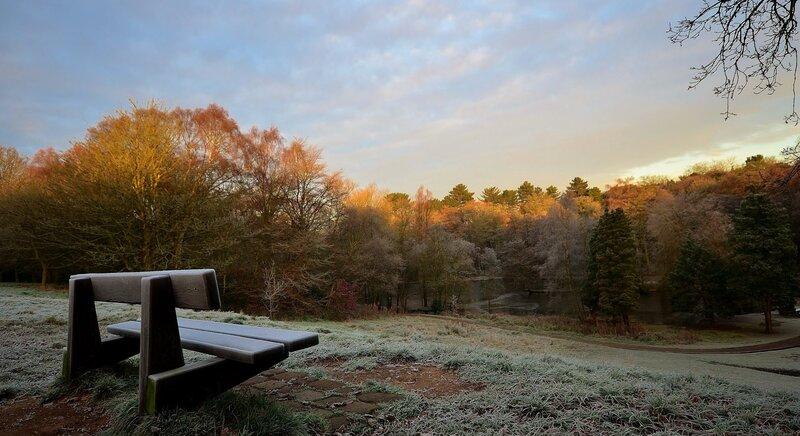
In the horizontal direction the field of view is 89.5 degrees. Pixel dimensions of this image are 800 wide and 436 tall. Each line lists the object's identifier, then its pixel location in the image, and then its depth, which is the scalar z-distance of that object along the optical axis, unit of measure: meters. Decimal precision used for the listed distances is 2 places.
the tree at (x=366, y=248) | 30.06
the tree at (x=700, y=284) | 27.80
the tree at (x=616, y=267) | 25.89
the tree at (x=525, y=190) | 81.34
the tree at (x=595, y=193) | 68.75
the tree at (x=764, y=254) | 25.06
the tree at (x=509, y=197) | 82.53
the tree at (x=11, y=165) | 28.73
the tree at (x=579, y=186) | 71.58
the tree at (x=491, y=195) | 82.31
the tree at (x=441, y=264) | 37.38
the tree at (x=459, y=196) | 78.93
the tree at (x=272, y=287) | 21.50
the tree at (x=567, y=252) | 31.33
